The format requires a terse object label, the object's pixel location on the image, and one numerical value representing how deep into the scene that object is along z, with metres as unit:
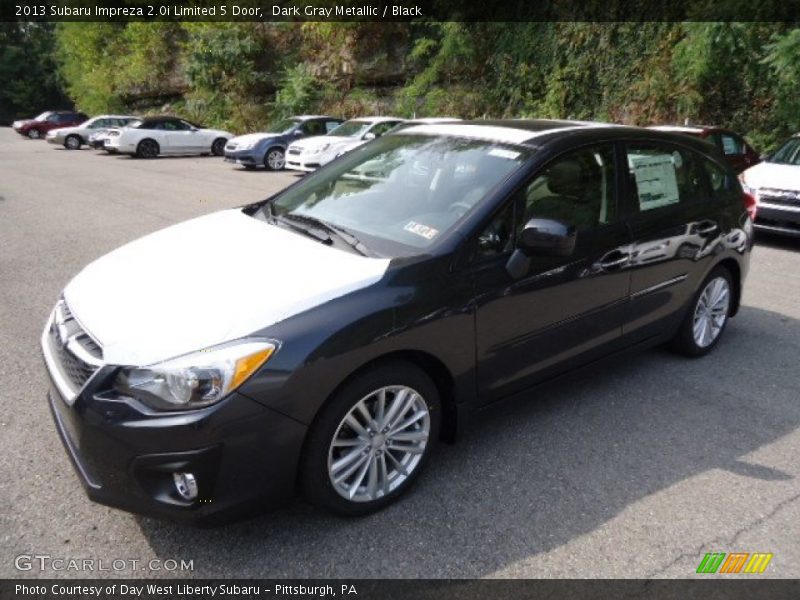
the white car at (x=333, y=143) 16.36
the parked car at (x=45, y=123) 32.88
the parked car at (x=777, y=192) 8.56
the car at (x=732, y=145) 11.06
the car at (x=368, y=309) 2.44
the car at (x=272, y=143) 17.95
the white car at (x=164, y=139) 21.50
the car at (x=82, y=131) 25.47
